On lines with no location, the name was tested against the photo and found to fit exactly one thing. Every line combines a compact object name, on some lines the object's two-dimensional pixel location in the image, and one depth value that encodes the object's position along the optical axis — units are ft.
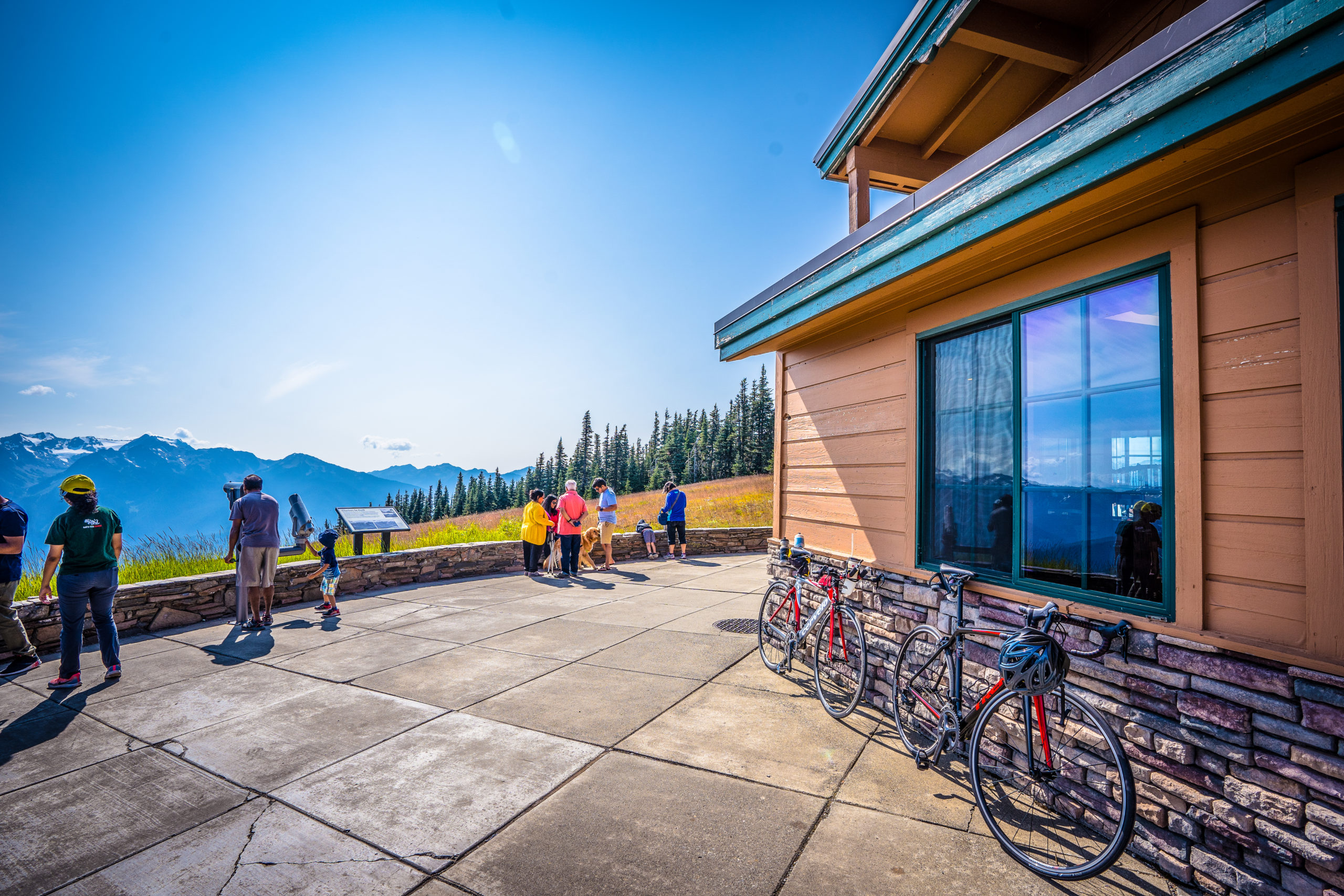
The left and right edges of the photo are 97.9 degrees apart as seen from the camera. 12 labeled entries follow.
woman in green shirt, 16.47
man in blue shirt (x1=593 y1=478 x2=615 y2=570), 38.81
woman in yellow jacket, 35.45
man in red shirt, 34.73
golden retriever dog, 39.52
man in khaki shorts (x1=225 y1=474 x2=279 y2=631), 22.99
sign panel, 32.55
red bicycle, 14.99
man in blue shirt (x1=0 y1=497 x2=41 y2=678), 17.43
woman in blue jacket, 42.29
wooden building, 7.40
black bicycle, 8.80
